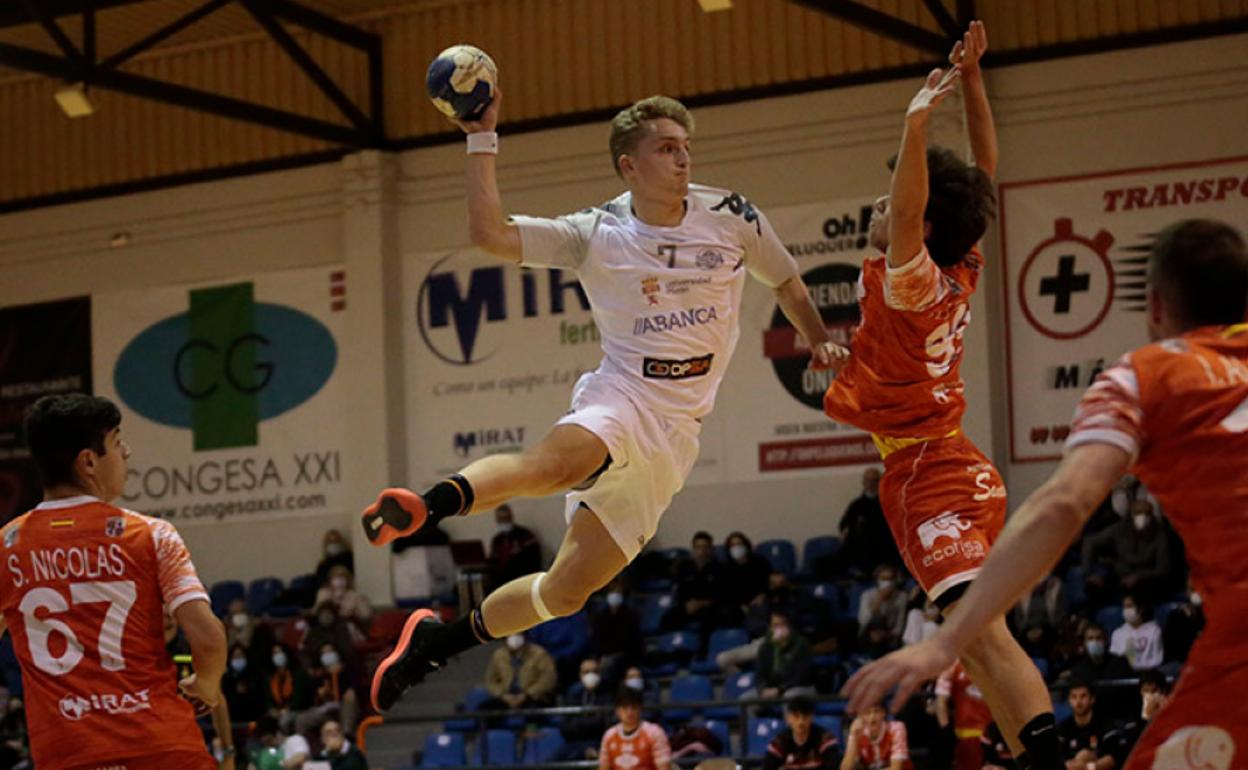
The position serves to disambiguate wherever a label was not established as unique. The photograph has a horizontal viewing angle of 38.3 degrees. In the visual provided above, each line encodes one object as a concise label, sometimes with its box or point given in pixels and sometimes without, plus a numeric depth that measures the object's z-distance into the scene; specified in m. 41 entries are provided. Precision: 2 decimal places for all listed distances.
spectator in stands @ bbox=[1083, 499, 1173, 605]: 17.25
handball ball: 7.28
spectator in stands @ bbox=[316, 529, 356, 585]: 22.89
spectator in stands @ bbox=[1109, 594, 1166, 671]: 16.41
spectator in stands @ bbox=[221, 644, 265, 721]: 20.42
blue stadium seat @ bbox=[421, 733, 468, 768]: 18.72
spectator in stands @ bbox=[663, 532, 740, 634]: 19.70
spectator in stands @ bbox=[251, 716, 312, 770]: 17.56
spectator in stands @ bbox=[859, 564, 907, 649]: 17.86
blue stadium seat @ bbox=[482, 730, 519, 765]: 18.44
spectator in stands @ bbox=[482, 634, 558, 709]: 19.03
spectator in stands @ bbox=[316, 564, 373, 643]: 21.84
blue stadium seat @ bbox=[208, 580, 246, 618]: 23.67
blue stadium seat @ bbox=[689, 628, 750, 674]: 19.16
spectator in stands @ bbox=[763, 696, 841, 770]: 15.31
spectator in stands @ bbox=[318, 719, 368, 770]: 17.58
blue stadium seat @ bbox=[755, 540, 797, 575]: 20.80
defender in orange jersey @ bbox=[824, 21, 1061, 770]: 6.48
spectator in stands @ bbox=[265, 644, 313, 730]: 20.25
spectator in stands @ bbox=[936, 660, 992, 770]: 15.46
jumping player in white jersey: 7.55
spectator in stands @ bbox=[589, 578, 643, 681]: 19.16
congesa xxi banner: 24.12
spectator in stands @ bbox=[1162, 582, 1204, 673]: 16.02
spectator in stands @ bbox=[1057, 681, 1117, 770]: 14.36
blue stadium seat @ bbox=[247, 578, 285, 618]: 23.44
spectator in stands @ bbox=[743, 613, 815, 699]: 17.55
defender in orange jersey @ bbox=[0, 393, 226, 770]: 6.01
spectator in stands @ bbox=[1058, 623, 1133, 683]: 15.81
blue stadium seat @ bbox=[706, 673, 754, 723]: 18.02
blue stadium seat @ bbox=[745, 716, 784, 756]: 16.89
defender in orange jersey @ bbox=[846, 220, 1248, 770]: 3.98
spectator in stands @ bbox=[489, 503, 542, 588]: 21.44
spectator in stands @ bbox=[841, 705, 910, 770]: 15.12
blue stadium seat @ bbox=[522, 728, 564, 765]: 18.17
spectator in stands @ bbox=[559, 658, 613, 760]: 18.11
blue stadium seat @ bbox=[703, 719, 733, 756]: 17.25
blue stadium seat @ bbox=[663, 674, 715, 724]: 18.48
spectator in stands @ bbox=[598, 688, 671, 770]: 16.23
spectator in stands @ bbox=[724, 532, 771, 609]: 19.69
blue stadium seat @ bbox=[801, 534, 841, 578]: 20.33
